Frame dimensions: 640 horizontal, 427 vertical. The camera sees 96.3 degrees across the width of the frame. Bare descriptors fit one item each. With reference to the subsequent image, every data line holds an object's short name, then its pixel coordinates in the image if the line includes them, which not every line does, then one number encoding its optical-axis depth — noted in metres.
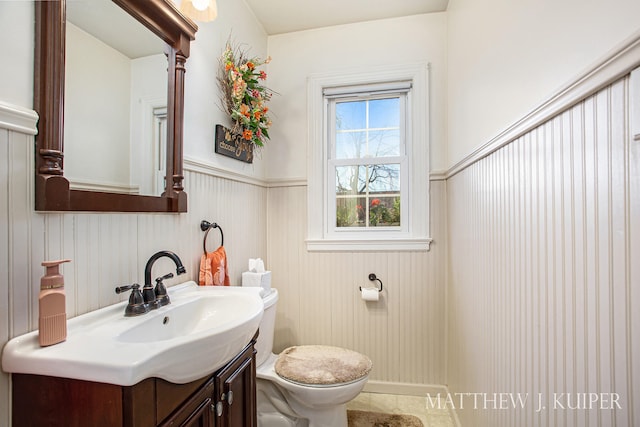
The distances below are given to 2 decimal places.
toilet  1.37
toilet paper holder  1.99
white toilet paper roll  1.93
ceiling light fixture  1.22
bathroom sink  0.61
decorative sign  1.56
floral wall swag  1.58
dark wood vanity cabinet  0.61
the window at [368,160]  2.00
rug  1.69
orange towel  1.37
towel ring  1.43
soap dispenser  0.68
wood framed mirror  0.75
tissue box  1.65
